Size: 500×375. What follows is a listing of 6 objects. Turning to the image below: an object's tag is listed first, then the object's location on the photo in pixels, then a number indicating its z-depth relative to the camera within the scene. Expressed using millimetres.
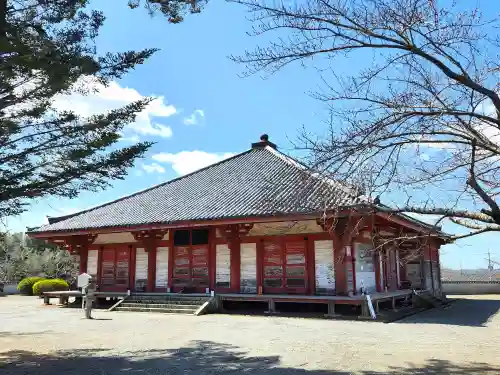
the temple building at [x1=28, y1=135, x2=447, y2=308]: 14570
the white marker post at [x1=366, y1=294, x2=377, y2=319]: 12916
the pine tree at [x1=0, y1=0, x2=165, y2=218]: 6137
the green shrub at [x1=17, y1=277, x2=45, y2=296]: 29492
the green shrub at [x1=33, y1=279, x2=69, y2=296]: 27484
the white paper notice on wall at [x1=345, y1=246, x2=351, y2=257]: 13987
